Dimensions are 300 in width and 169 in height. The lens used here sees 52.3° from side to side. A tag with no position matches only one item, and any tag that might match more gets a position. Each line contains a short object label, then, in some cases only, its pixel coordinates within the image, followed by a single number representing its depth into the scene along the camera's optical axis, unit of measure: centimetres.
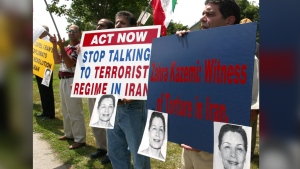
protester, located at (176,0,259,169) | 178
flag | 363
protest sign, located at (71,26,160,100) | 241
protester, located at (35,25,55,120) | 670
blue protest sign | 137
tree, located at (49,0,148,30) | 1395
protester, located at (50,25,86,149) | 438
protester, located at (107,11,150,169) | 252
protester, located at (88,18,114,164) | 434
